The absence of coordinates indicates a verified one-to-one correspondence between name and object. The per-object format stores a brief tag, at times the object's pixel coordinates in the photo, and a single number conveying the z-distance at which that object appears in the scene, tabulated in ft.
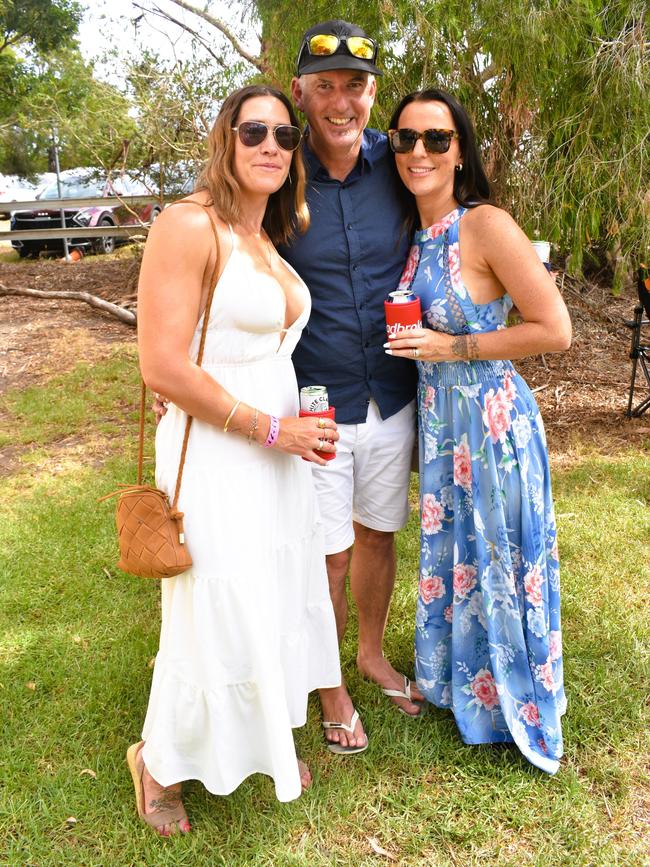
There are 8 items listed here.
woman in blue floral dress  7.53
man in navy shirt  7.87
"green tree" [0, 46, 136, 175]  28.45
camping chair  16.89
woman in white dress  6.36
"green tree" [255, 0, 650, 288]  12.28
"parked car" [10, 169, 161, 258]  43.00
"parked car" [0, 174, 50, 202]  57.36
